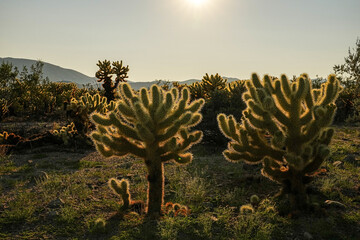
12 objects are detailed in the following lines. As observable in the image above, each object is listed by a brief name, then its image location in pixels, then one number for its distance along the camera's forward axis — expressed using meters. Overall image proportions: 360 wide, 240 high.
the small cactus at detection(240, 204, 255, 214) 4.33
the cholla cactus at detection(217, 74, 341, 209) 4.36
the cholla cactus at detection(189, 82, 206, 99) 14.65
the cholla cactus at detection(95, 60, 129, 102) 12.84
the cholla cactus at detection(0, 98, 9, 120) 14.19
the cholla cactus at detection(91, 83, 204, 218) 4.42
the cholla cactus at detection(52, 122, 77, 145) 9.61
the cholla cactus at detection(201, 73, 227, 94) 14.52
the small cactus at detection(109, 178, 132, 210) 4.57
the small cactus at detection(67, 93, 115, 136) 9.74
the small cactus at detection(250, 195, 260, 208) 4.71
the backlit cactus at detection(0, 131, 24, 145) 8.98
